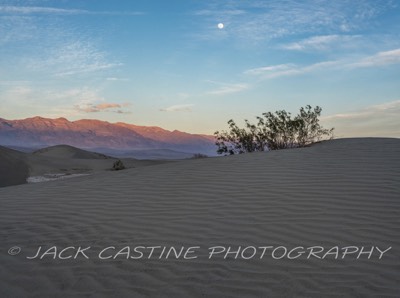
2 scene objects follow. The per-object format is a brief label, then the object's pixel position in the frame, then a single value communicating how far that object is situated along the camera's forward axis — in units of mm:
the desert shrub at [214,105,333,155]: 16609
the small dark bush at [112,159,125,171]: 21034
